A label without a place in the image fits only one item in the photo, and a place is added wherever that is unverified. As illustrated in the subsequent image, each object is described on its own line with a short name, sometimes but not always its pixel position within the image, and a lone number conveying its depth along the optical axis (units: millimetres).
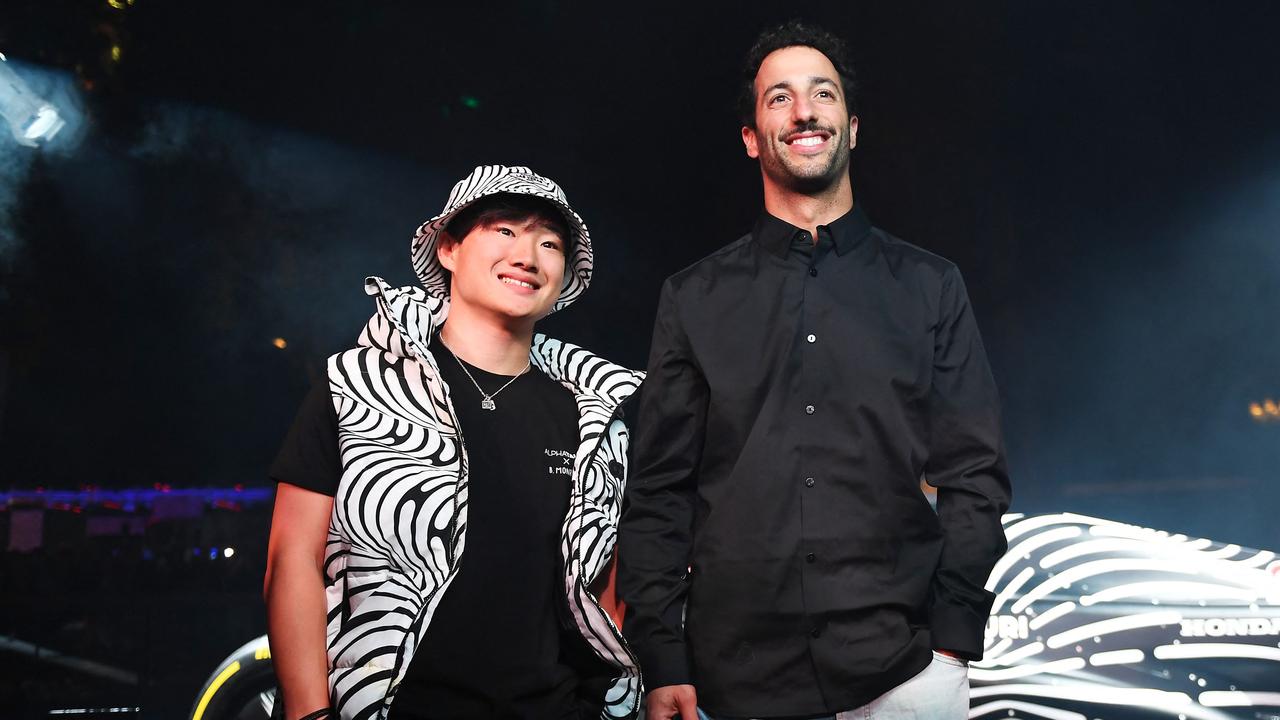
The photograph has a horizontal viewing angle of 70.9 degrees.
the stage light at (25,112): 7055
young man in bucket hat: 1614
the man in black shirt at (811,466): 1558
